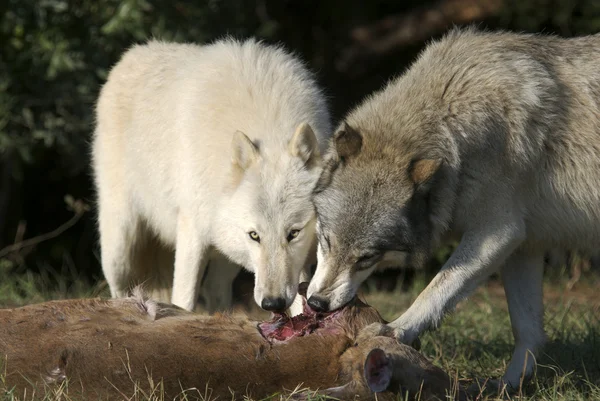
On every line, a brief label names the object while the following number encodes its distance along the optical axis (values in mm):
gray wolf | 9102
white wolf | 10406
